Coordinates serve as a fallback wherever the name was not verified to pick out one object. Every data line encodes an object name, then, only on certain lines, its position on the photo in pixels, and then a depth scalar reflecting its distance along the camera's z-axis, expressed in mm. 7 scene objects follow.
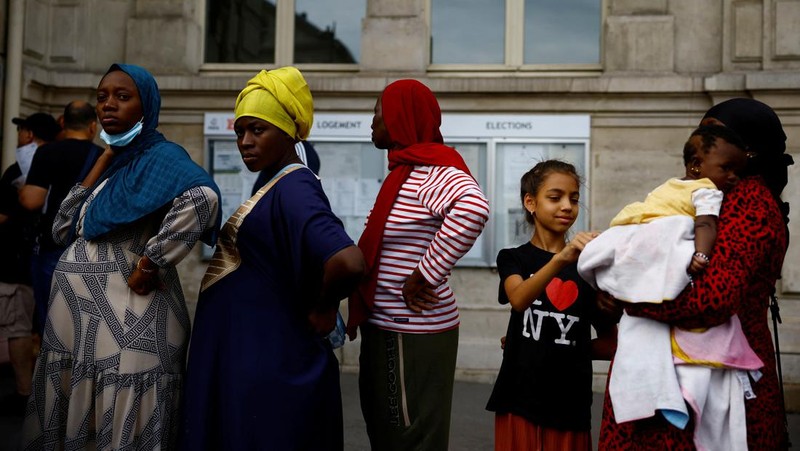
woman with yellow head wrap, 2791
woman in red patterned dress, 2514
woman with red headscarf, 3107
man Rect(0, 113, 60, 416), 5664
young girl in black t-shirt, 3201
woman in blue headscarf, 3076
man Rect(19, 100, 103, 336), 5008
